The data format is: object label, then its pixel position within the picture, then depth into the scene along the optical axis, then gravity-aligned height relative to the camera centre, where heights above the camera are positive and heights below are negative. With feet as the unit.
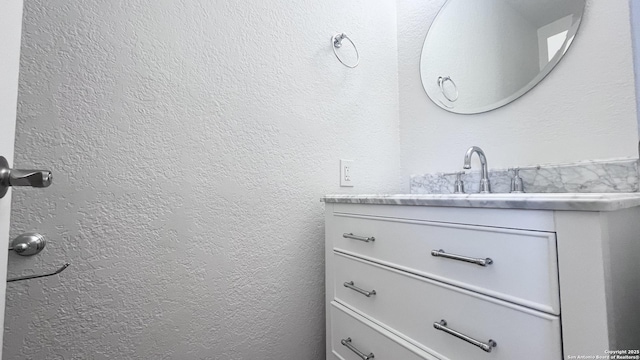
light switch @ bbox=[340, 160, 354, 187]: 4.33 +0.31
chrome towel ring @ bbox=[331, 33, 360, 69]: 4.34 +2.48
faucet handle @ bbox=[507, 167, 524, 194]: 3.25 +0.10
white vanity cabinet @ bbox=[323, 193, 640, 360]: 1.52 -0.62
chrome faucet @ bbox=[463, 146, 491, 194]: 3.42 +0.21
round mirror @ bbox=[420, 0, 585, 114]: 3.24 +2.02
